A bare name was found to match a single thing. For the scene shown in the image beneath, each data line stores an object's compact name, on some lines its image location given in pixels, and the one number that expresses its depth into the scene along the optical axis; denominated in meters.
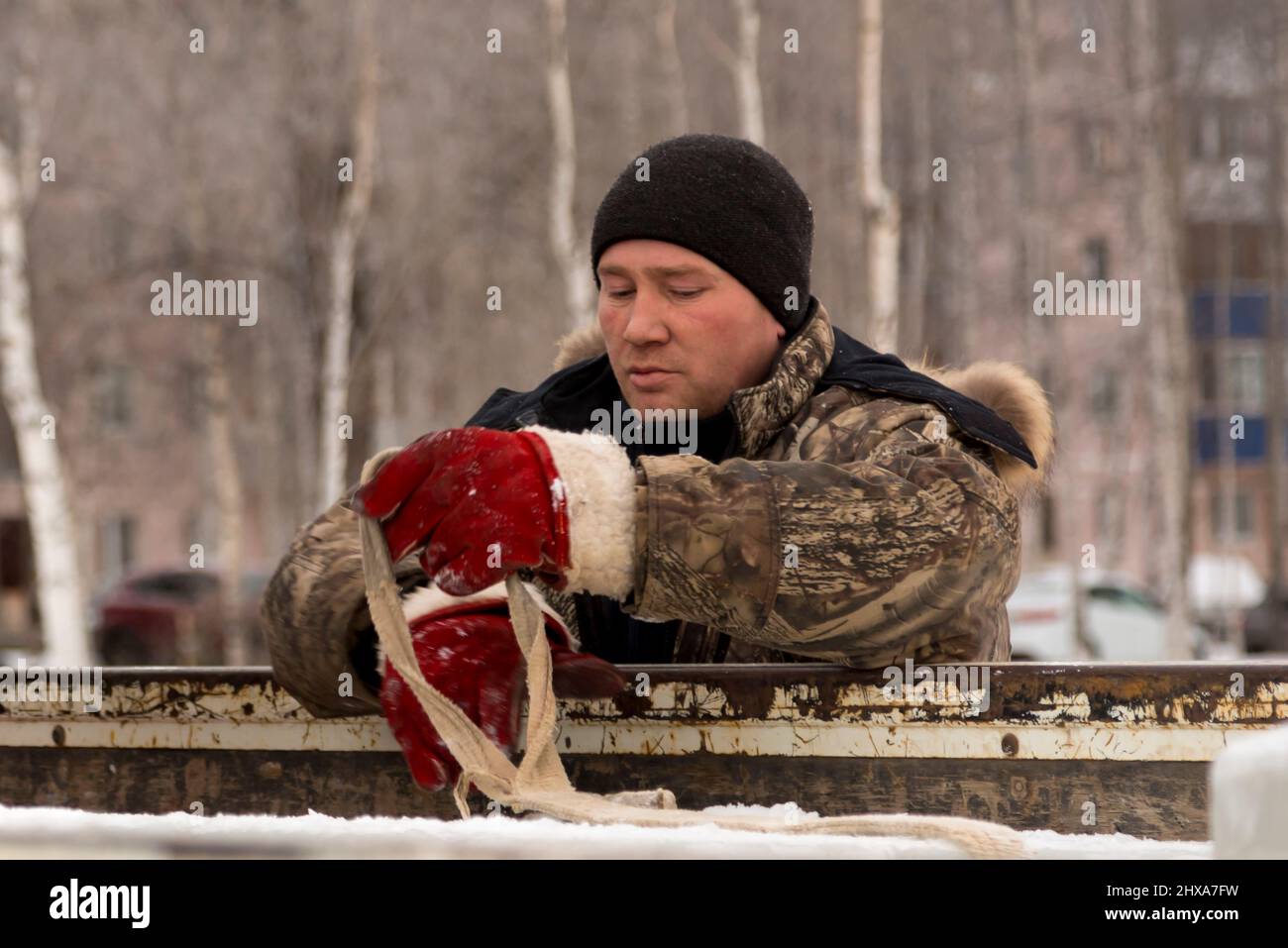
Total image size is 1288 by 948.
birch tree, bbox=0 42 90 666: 11.23
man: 2.21
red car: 19.67
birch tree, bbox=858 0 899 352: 11.86
